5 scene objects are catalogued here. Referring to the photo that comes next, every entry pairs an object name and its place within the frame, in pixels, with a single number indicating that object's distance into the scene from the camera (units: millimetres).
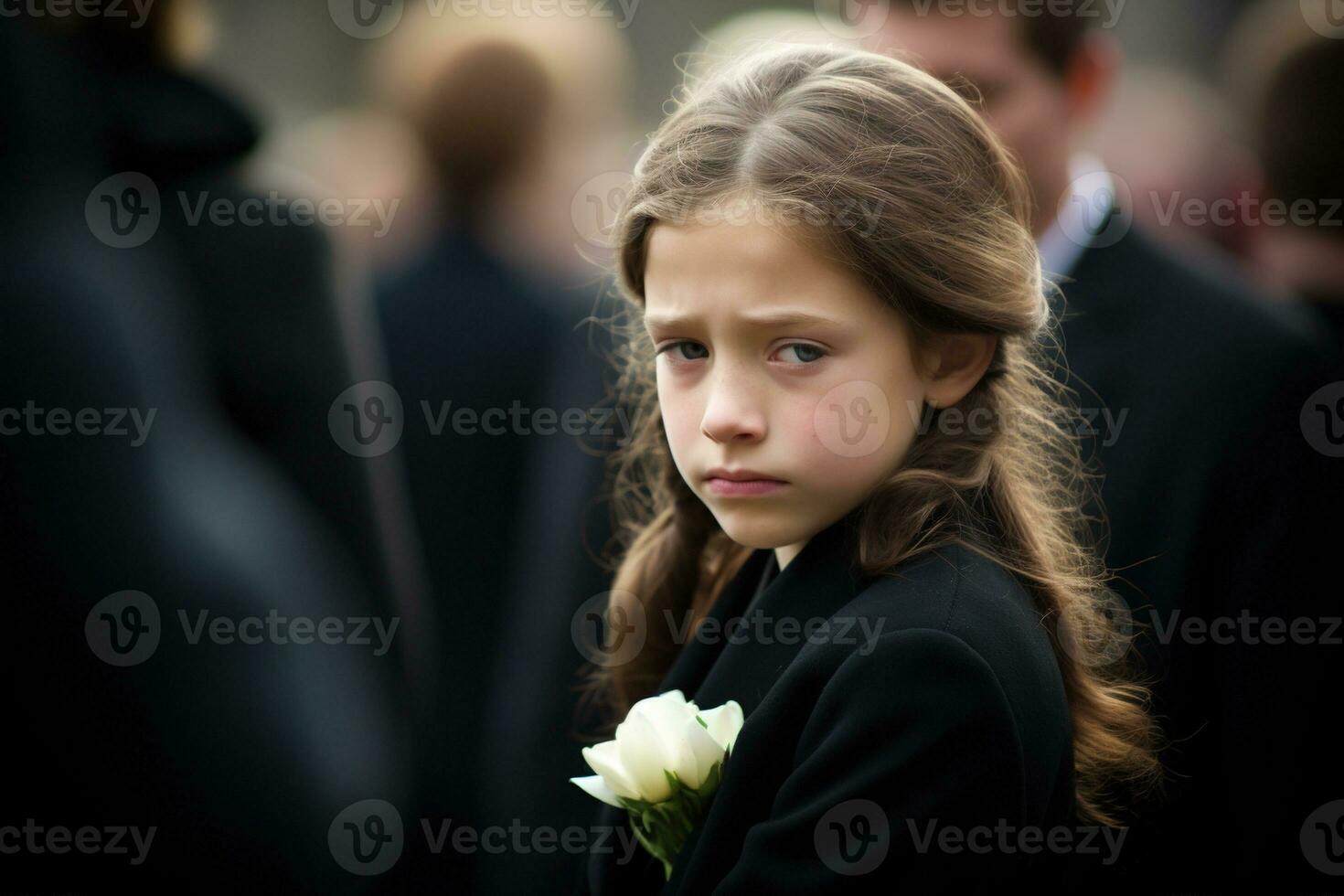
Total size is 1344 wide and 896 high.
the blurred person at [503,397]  5809
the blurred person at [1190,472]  4535
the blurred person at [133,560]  3256
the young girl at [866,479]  2795
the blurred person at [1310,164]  5152
